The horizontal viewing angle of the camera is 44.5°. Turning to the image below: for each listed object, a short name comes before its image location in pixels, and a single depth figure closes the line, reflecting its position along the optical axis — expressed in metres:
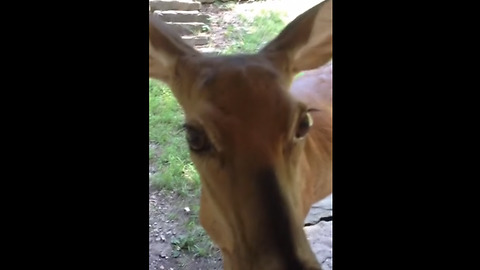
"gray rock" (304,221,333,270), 1.96
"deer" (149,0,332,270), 0.99
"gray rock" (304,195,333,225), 2.19
